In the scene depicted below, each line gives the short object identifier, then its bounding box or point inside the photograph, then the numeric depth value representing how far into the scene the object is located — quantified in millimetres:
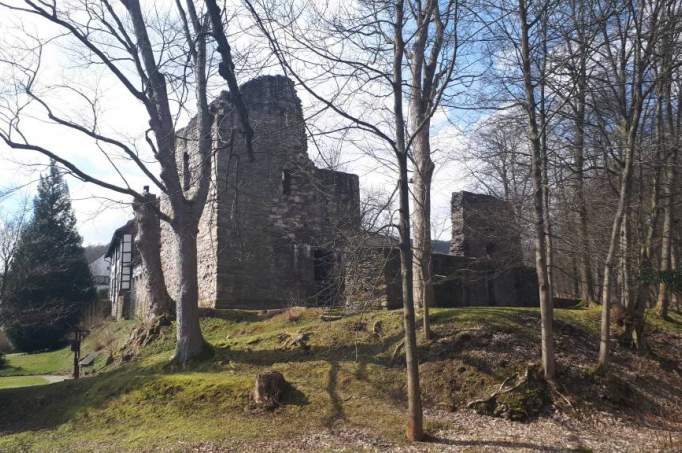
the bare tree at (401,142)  6613
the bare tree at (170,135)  10664
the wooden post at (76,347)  13789
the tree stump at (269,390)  8031
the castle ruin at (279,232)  16344
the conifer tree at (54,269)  26484
